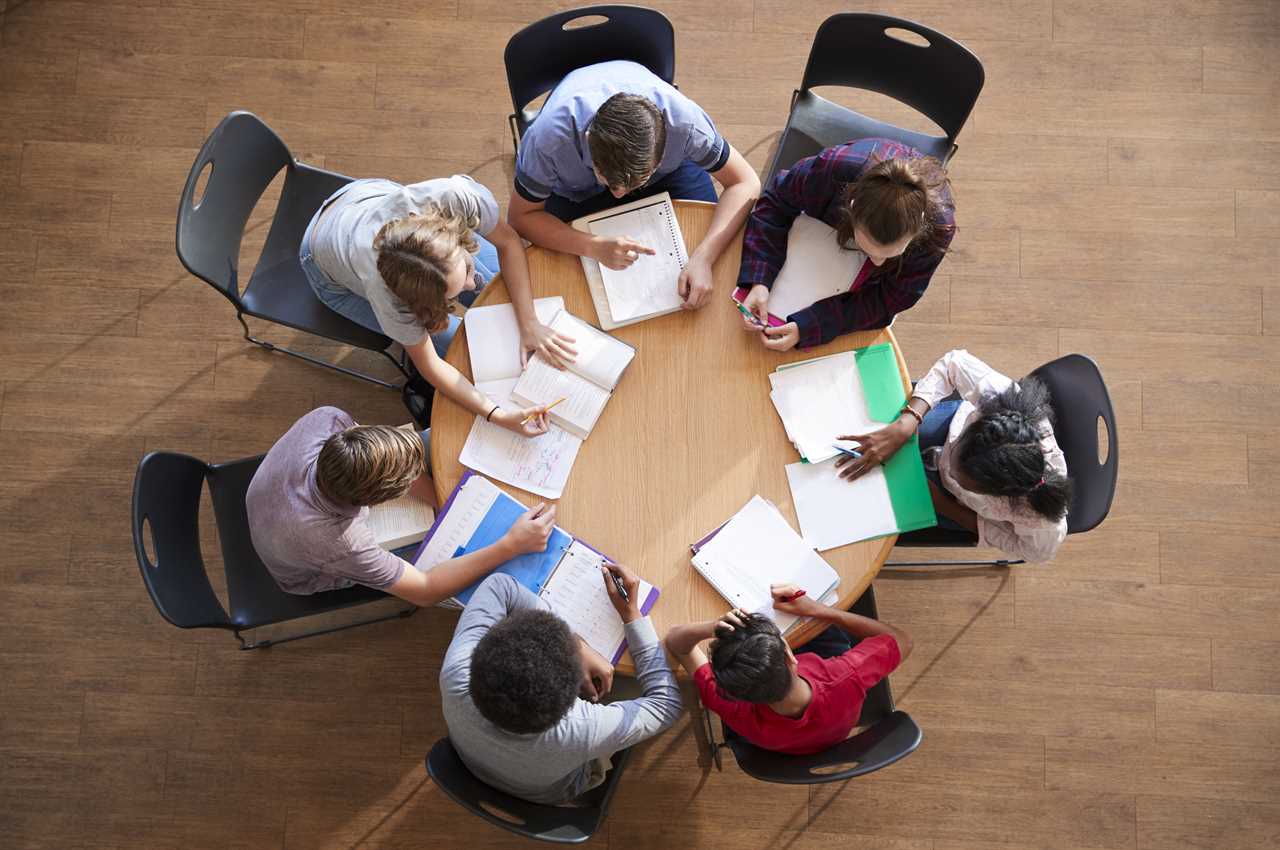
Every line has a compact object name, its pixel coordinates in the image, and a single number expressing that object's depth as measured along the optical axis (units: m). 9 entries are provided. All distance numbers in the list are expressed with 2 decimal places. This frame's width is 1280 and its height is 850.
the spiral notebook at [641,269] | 2.19
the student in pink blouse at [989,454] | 1.98
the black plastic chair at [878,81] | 2.37
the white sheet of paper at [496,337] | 2.18
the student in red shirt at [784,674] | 1.88
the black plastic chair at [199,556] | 2.08
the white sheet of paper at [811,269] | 2.20
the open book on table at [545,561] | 2.04
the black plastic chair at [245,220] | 2.24
